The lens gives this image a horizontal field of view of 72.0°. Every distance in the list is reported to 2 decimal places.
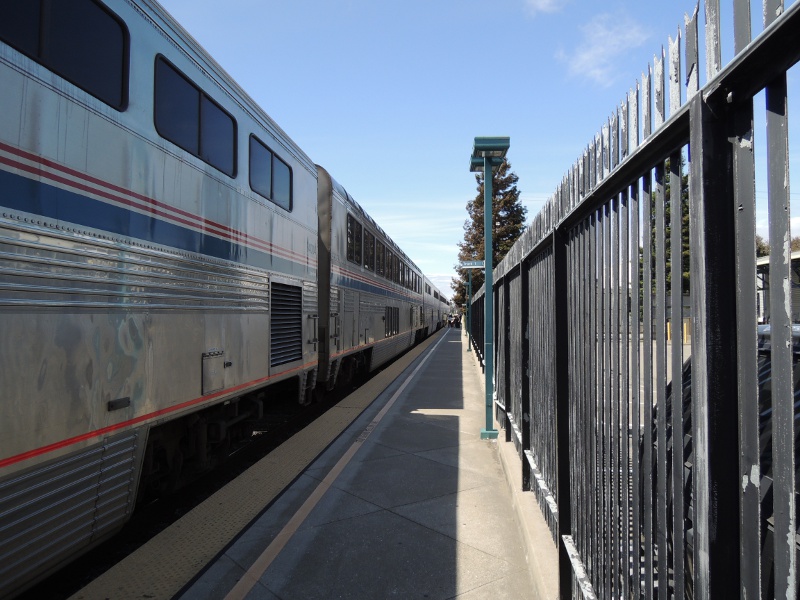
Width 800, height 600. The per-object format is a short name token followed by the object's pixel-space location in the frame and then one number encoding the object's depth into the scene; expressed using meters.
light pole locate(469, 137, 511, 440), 6.63
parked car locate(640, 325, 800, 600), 1.80
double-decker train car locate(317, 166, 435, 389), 8.18
